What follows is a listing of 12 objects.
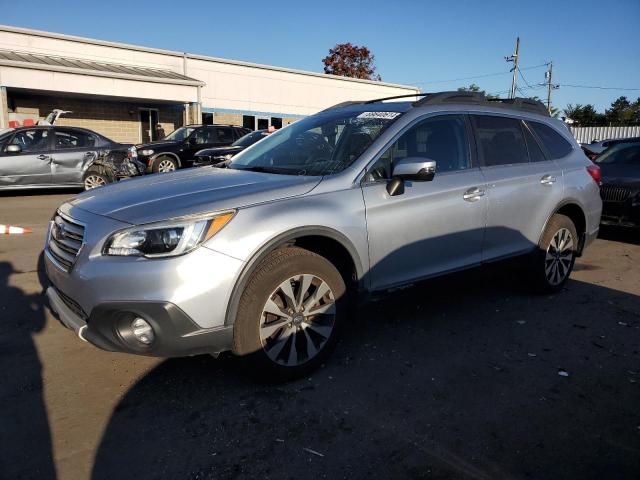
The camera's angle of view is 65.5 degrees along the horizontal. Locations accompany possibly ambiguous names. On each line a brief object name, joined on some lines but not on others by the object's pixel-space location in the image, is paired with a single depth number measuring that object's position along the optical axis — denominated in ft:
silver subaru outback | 8.67
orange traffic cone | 22.88
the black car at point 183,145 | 42.65
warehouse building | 61.57
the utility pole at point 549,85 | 172.96
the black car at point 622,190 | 23.22
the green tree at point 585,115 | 177.58
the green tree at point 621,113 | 161.89
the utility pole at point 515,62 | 142.00
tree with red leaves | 175.01
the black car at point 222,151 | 34.40
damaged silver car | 34.88
